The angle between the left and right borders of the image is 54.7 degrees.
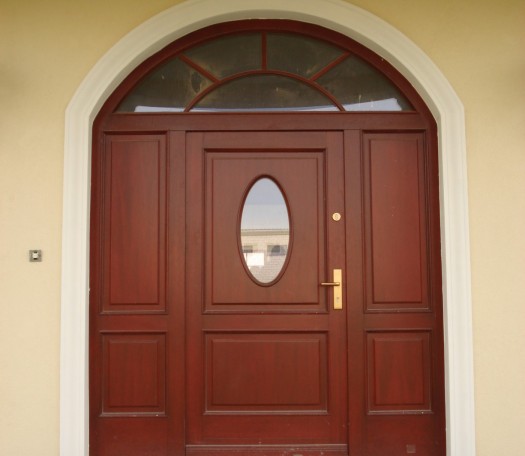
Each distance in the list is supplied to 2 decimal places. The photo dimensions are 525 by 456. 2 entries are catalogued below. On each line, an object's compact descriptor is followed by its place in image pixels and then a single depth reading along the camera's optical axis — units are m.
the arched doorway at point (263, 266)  2.96
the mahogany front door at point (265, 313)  2.96
